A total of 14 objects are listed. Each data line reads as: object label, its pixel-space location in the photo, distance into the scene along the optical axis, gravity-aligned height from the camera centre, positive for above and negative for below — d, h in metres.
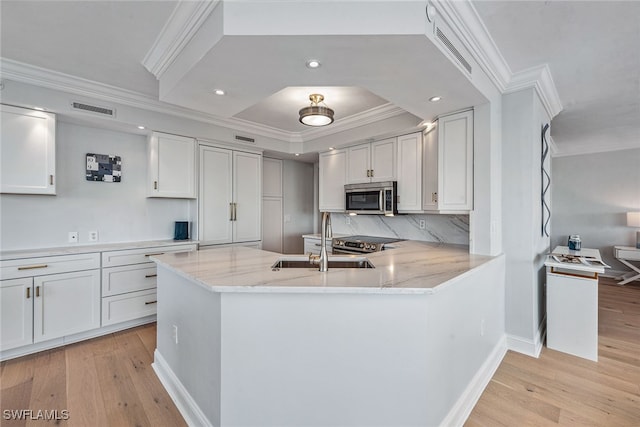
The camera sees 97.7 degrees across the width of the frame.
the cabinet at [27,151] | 2.46 +0.57
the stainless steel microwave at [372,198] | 3.46 +0.22
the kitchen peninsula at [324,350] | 1.42 -0.70
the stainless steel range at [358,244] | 3.45 -0.38
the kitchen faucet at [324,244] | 1.73 -0.18
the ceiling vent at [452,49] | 1.61 +1.04
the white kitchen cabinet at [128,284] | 2.90 -0.76
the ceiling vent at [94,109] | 2.73 +1.06
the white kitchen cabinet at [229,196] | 3.64 +0.25
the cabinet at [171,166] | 3.26 +0.58
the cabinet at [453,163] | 2.61 +0.50
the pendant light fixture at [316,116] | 2.57 +0.92
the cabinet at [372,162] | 3.56 +0.71
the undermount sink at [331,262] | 2.10 -0.37
